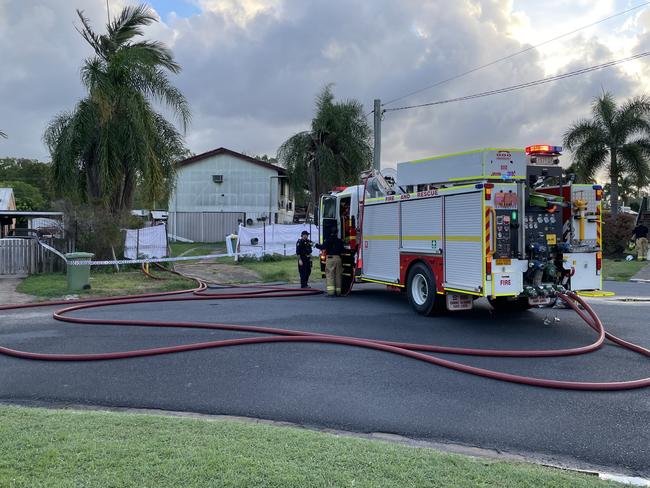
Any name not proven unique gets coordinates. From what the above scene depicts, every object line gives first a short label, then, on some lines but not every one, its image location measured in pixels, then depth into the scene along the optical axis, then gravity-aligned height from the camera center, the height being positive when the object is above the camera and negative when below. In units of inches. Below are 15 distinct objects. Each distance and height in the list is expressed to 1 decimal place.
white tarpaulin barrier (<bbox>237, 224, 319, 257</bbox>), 938.7 +12.9
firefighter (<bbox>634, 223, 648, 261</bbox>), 934.4 +10.4
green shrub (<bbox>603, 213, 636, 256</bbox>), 1037.8 +25.6
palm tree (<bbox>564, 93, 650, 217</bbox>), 1206.9 +220.9
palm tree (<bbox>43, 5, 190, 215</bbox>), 735.1 +157.4
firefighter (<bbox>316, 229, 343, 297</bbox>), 531.8 -16.5
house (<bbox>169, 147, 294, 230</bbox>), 1657.2 +170.4
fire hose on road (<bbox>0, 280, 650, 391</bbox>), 240.2 -51.1
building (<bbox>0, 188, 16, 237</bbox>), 1943.5 +144.1
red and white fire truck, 348.5 +11.3
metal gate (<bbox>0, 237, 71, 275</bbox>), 686.5 -12.6
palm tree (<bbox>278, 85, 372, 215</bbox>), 1250.6 +214.9
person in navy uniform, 591.2 -11.7
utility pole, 941.8 +183.1
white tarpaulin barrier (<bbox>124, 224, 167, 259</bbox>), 774.5 +6.2
